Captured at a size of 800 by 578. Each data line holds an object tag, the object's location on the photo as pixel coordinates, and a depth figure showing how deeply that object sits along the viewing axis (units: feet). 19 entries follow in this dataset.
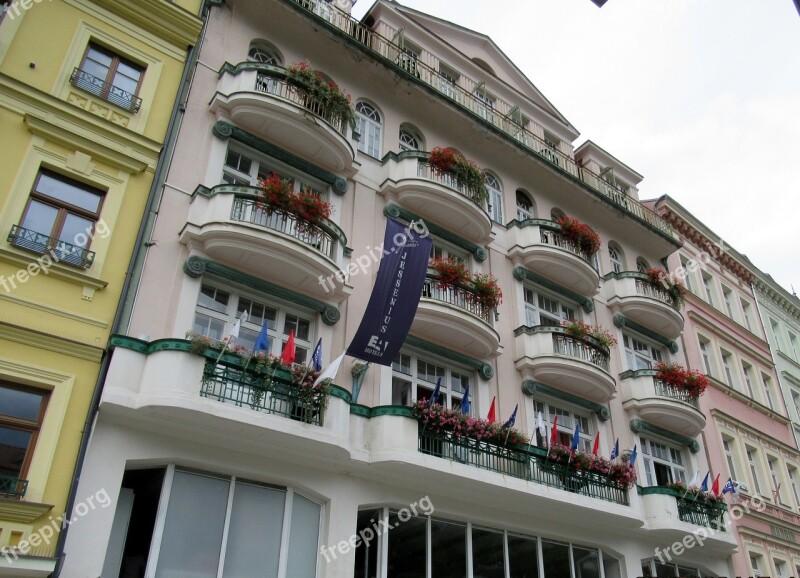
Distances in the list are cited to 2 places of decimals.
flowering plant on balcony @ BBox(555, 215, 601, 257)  69.77
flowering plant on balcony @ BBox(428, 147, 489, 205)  61.11
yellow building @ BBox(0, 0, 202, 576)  34.09
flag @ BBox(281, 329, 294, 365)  41.52
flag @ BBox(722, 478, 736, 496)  65.87
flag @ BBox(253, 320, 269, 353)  41.57
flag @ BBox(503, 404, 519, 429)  50.35
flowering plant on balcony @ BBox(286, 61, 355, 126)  53.47
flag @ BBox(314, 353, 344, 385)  41.14
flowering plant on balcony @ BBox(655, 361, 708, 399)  68.44
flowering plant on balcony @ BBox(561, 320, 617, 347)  62.18
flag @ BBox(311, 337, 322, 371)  43.40
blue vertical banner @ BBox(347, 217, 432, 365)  43.98
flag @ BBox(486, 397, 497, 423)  50.93
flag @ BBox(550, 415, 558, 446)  55.21
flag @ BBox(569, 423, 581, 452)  54.26
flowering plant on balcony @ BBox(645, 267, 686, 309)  76.07
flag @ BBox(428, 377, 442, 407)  47.19
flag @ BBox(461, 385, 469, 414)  50.47
